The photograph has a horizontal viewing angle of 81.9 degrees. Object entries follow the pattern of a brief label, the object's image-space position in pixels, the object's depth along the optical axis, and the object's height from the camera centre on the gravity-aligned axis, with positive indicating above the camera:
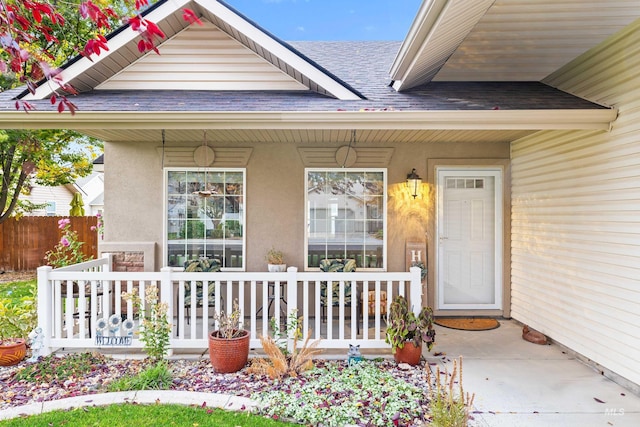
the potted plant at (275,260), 5.42 -0.67
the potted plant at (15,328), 3.84 -1.30
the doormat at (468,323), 5.33 -1.59
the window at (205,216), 5.86 +0.01
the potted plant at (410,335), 3.87 -1.24
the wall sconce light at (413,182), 5.70 +0.54
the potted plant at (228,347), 3.67 -1.30
